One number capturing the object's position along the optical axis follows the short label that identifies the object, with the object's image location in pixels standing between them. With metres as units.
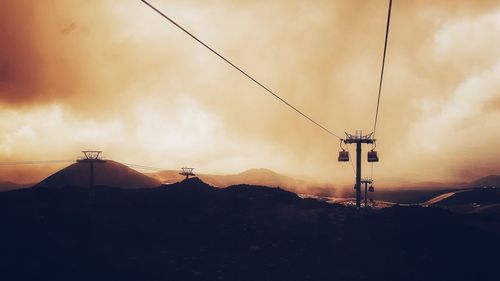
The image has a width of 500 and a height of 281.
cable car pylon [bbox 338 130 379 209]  32.78
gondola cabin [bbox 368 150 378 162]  33.59
